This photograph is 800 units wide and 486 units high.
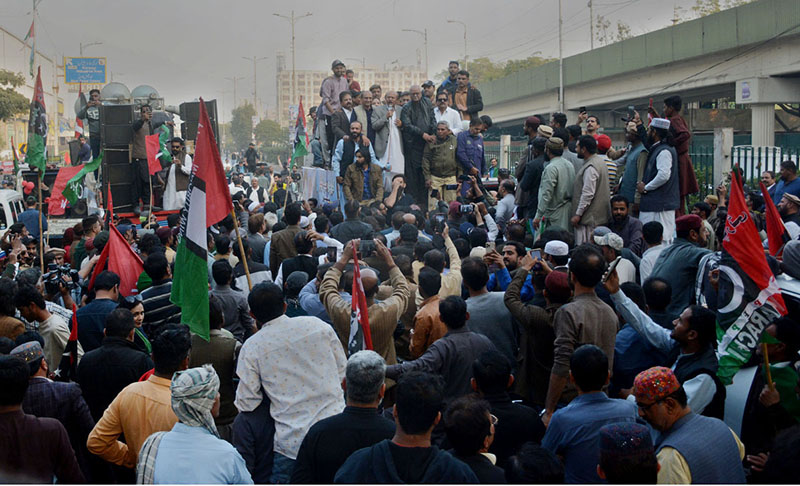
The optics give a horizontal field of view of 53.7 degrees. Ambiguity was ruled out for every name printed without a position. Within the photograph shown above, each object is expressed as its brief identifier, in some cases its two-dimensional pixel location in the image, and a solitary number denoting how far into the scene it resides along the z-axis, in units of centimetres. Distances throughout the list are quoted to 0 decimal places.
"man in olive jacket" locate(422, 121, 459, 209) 1415
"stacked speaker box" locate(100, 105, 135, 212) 1582
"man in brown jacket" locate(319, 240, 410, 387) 586
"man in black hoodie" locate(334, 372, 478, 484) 347
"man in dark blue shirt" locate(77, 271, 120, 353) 649
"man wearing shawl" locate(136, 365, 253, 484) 389
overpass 2845
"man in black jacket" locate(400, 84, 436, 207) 1501
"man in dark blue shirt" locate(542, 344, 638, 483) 427
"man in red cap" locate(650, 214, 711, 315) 697
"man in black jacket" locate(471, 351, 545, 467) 458
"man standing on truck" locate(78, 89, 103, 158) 1775
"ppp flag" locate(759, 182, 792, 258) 553
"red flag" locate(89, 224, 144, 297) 782
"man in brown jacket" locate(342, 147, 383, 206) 1503
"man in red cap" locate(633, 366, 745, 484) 374
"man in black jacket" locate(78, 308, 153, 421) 543
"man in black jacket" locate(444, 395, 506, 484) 376
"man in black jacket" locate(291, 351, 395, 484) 416
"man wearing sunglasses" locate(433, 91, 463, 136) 1523
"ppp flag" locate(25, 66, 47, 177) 1209
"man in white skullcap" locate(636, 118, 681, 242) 962
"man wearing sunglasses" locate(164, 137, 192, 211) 1564
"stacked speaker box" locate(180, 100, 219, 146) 1928
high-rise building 17962
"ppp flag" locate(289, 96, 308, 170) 1941
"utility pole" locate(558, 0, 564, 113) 4399
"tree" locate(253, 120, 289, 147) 10150
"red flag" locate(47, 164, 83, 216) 1371
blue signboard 5812
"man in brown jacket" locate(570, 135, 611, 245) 941
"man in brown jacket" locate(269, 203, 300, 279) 975
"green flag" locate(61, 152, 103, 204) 1266
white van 1529
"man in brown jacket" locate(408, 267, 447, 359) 607
